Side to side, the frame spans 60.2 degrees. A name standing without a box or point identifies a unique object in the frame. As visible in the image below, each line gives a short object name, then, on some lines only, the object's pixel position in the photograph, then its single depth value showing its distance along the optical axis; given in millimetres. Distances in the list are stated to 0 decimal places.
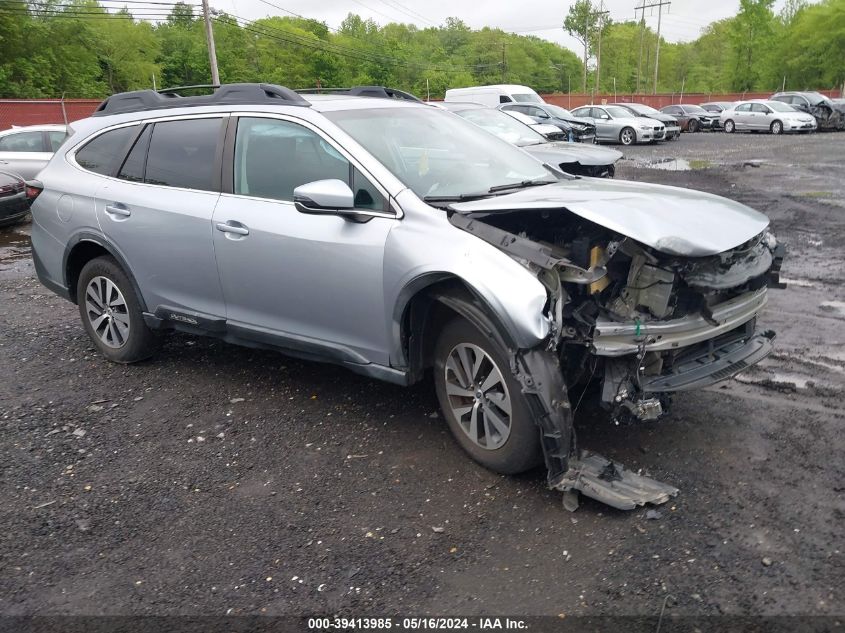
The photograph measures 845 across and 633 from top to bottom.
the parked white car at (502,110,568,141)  16330
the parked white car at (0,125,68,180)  13312
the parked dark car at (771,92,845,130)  31016
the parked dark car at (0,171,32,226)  11617
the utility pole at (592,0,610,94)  82000
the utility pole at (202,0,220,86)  35303
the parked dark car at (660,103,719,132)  34144
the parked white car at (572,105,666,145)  26766
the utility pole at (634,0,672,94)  75562
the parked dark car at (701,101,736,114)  34566
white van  26312
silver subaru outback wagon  3459
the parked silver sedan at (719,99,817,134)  29391
